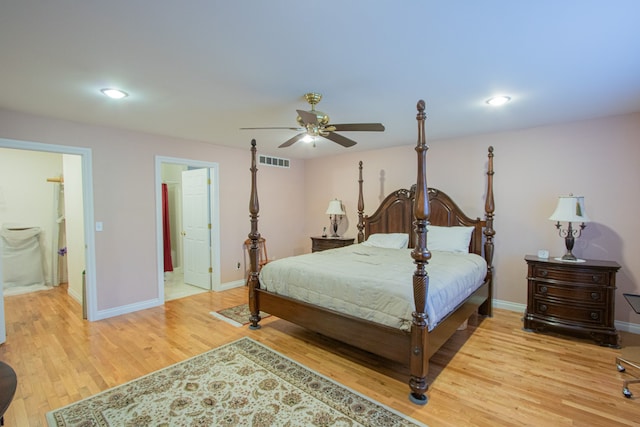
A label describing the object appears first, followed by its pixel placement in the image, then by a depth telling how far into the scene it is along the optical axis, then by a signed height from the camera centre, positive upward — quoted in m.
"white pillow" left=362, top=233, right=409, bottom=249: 4.48 -0.54
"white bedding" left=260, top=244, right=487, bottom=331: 2.39 -0.71
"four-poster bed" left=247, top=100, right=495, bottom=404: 2.21 -0.79
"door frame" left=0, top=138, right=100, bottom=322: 3.65 -0.34
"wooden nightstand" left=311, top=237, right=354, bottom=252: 5.22 -0.66
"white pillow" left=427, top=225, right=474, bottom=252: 4.00 -0.47
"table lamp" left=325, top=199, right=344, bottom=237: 5.34 -0.09
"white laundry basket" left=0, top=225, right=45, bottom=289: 5.00 -0.84
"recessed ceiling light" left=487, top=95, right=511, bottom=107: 2.76 +0.97
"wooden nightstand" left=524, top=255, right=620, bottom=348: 3.04 -1.00
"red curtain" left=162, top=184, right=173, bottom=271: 5.89 -0.54
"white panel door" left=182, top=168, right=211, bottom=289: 5.01 -0.38
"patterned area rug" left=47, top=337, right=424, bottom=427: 2.00 -1.42
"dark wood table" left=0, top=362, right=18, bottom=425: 1.23 -0.80
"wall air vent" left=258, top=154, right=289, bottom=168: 5.54 +0.84
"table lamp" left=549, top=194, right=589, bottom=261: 3.19 -0.11
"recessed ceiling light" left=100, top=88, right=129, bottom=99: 2.55 +0.98
